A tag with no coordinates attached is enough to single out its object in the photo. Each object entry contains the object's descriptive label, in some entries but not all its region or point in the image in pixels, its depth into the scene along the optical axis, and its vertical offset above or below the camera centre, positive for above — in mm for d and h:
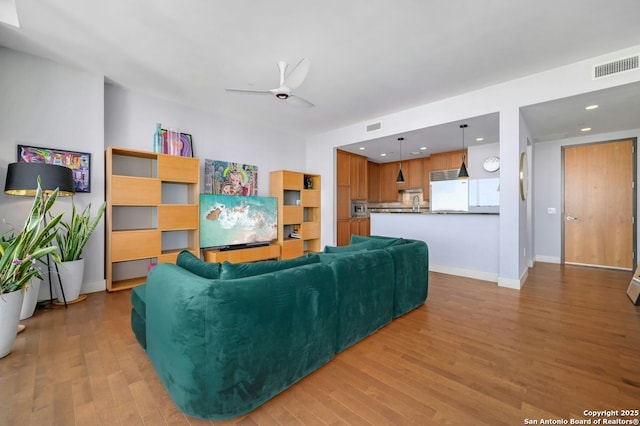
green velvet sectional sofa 1335 -662
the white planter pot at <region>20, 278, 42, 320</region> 2654 -877
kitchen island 4215 -457
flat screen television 4504 -154
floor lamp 2662 +362
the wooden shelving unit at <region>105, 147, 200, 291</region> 3596 +26
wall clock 5812 +1067
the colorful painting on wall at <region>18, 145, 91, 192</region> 3104 +661
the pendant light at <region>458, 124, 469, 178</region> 4938 +722
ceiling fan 2765 +1470
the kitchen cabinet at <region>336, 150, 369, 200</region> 6355 +967
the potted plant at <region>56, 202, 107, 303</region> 3100 -464
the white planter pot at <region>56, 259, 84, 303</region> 3090 -777
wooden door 4848 +130
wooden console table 4528 -763
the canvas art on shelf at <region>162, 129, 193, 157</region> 4207 +1104
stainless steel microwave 6797 +102
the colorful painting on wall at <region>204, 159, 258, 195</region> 4840 +665
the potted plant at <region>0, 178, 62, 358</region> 1971 -462
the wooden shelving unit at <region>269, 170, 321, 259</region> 5598 +46
